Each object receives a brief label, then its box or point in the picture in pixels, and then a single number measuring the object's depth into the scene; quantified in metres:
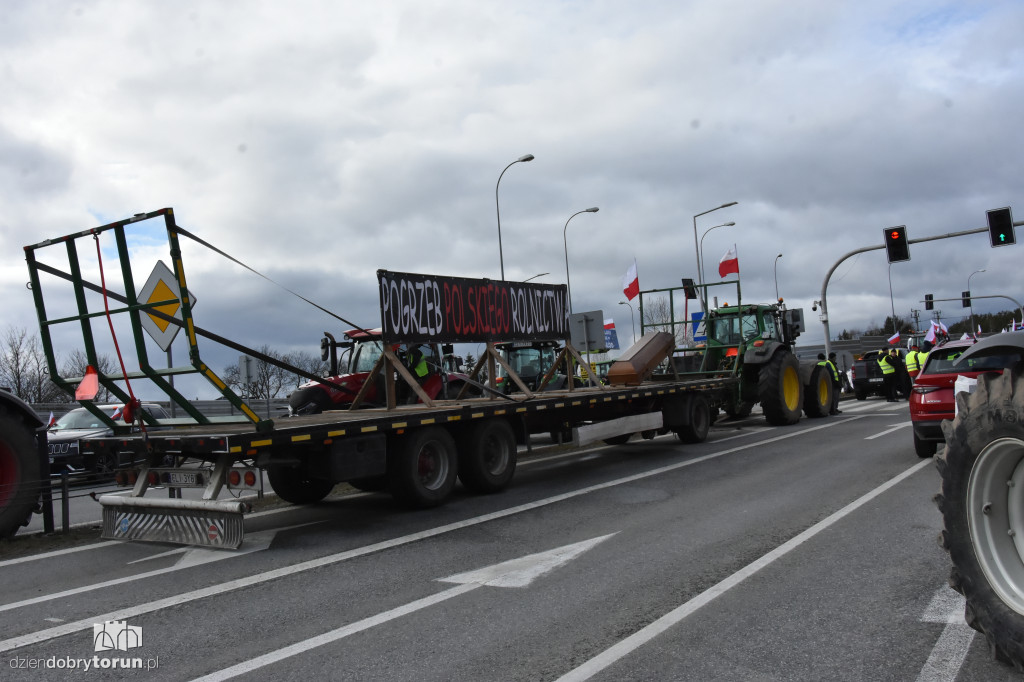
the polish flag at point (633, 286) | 21.44
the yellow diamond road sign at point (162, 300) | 7.62
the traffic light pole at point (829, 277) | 23.74
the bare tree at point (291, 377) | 45.52
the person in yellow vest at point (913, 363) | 19.16
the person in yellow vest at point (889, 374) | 24.86
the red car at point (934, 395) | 9.95
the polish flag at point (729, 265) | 27.75
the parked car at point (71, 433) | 13.89
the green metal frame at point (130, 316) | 7.38
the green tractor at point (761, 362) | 17.42
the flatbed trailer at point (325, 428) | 7.42
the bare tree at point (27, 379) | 42.56
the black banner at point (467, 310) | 9.66
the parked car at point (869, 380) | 25.66
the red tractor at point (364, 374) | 11.62
